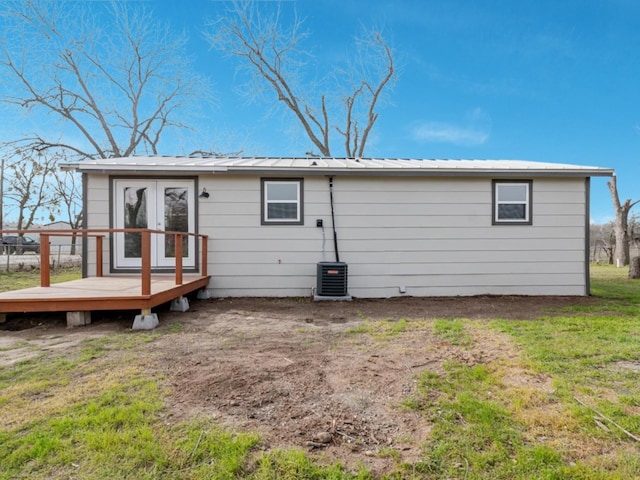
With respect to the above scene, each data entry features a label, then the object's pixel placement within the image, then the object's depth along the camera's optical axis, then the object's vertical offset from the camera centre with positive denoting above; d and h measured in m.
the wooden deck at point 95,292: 4.24 -0.71
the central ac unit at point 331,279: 6.05 -0.68
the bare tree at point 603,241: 17.12 +0.01
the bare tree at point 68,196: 21.04 +2.71
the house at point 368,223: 6.41 +0.33
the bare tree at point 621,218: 13.42 +0.92
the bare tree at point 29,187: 18.77 +3.05
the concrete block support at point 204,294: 6.35 -1.00
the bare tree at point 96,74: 15.20 +8.09
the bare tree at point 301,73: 15.75 +8.26
